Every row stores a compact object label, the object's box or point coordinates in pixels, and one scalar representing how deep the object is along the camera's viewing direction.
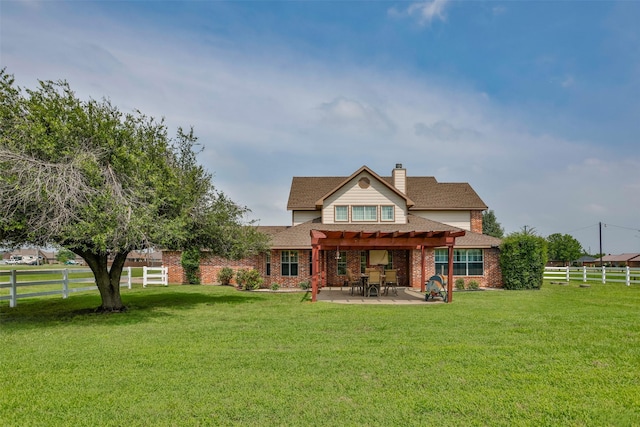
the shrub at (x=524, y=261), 21.30
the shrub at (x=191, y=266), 25.36
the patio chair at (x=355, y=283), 18.52
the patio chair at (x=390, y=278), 17.88
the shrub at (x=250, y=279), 22.08
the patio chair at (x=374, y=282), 16.97
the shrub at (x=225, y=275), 24.53
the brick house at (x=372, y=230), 22.33
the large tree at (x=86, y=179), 9.73
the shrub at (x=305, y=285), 21.66
